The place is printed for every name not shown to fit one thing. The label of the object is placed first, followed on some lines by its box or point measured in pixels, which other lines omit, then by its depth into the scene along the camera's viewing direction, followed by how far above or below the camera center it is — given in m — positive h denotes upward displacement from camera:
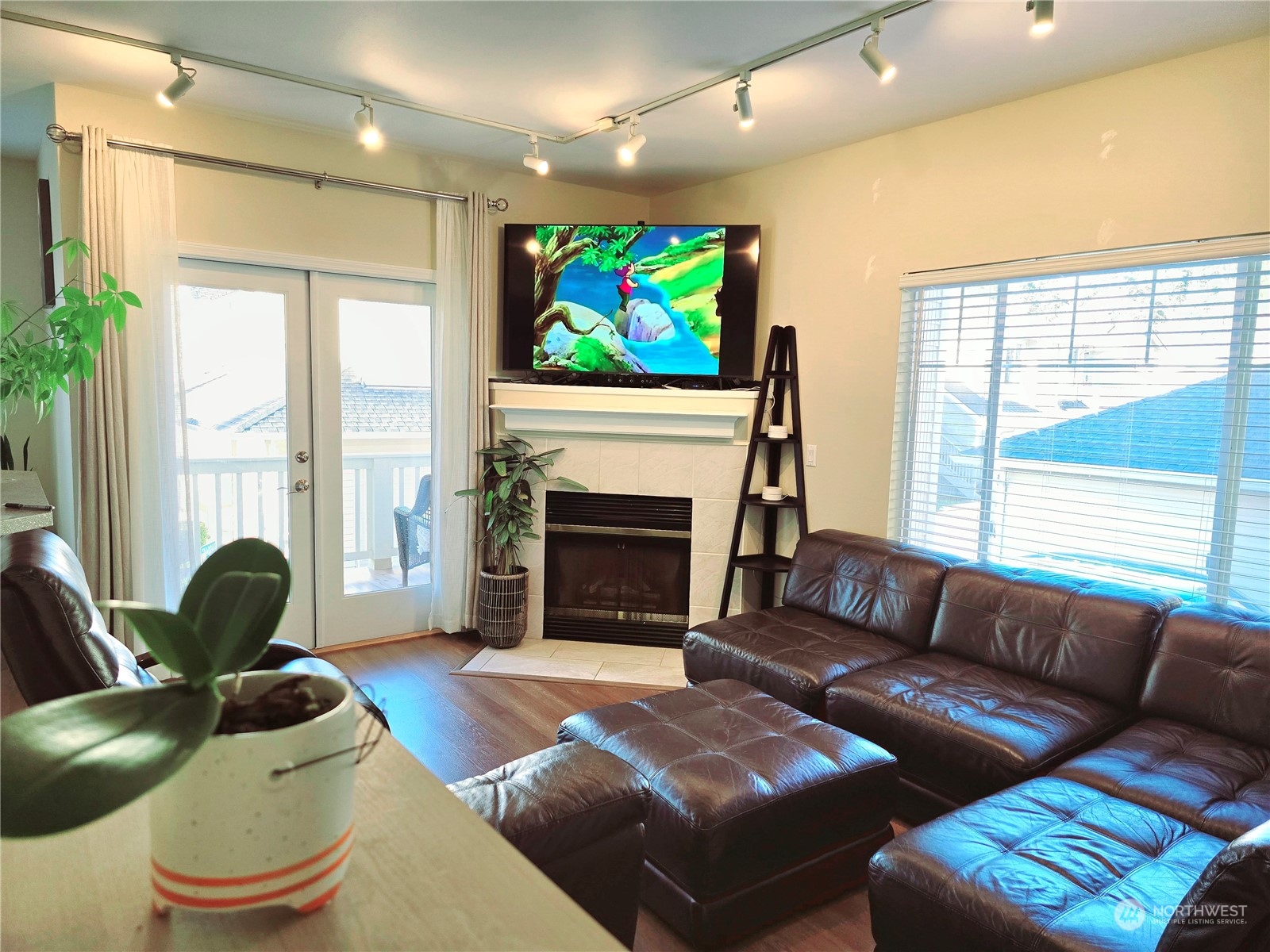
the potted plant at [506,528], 4.46 -0.70
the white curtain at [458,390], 4.45 +0.08
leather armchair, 1.57 -0.49
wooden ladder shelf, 4.23 -0.28
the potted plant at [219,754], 0.57 -0.29
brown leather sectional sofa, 1.62 -0.97
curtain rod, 3.39 +1.15
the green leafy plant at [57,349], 2.79 +0.17
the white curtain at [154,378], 3.53 +0.09
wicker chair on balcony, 4.58 -0.75
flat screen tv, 4.47 +0.63
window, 2.77 -0.01
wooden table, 0.65 -0.45
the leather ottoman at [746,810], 2.02 -1.07
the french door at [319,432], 3.91 -0.17
